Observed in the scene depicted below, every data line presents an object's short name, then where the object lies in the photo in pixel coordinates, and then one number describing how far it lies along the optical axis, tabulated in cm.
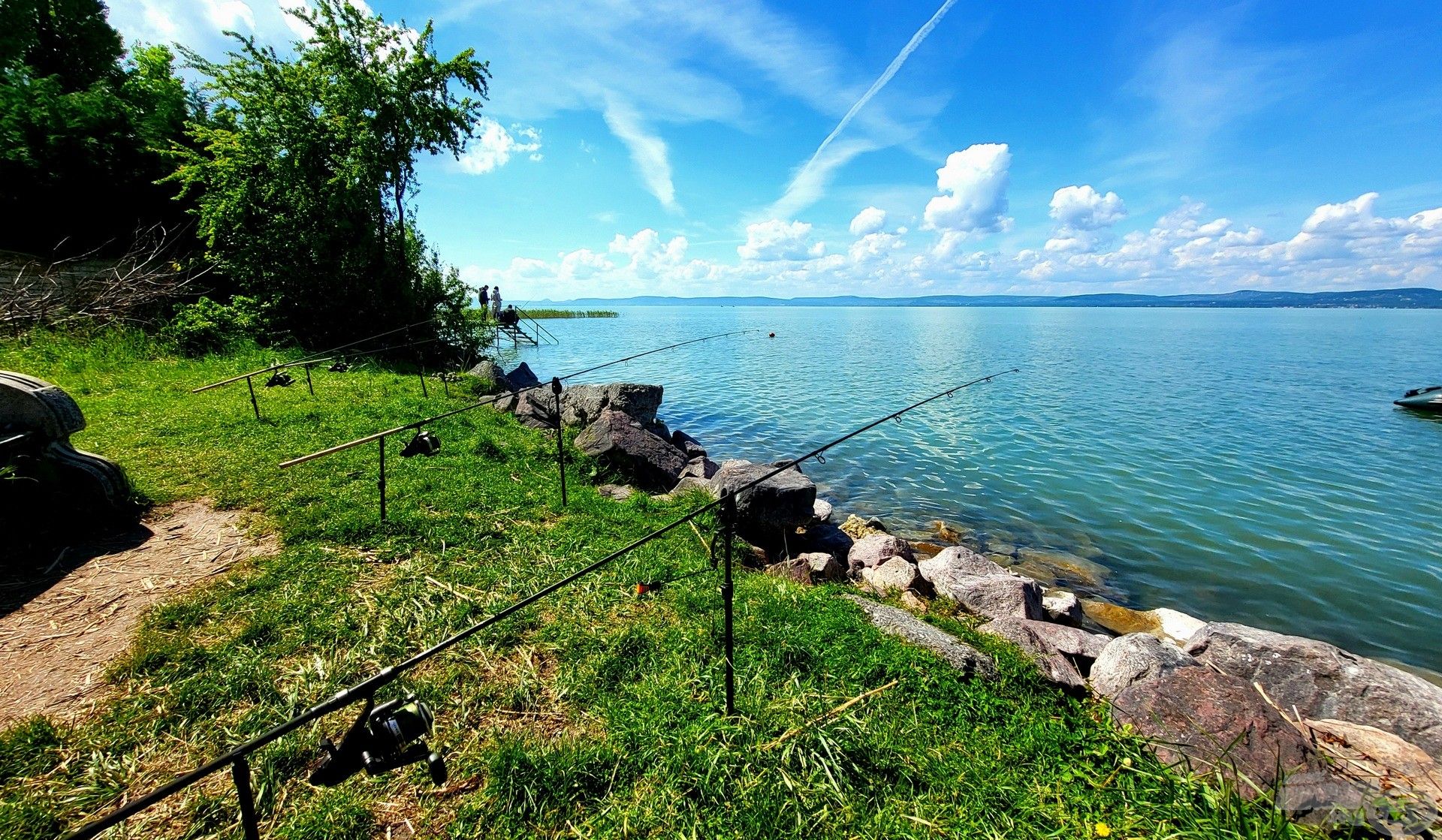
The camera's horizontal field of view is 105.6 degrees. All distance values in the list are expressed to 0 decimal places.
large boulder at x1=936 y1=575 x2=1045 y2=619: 713
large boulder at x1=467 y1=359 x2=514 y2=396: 1930
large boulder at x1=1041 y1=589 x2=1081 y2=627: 802
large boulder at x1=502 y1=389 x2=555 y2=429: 1448
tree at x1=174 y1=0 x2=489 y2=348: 1912
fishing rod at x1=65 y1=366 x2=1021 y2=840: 202
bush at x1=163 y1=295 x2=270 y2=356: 1722
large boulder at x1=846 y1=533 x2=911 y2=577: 923
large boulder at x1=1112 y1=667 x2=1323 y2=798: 417
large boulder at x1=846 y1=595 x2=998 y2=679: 497
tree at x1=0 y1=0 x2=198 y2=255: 1745
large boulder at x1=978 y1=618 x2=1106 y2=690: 536
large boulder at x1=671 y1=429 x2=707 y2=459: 1585
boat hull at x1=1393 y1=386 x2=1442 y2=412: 2011
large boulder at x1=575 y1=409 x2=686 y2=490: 1120
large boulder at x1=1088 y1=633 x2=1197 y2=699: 505
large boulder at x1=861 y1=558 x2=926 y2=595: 795
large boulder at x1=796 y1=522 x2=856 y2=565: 998
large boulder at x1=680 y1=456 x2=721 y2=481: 1216
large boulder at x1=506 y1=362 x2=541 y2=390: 2148
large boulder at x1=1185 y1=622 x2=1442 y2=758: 513
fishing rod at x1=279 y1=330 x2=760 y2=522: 673
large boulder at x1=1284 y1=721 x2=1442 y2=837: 367
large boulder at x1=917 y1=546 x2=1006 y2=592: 804
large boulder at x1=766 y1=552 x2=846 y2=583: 771
